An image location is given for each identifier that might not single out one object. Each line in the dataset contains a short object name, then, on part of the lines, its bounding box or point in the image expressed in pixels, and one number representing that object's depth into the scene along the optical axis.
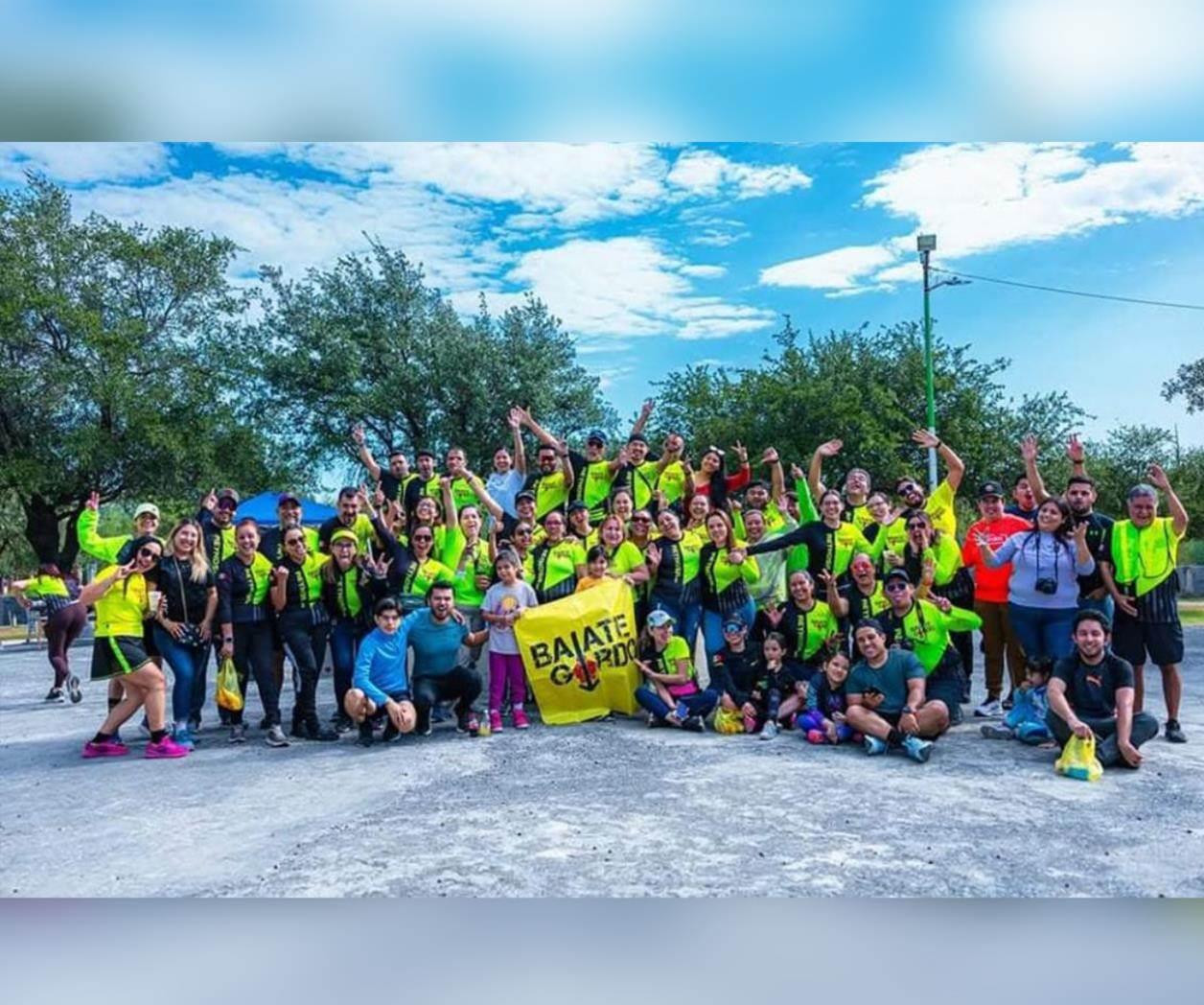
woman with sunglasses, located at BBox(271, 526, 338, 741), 6.30
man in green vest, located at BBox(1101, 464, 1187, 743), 5.90
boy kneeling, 6.07
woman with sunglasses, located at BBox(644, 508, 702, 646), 6.83
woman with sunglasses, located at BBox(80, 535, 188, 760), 5.92
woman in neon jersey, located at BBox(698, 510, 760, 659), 6.74
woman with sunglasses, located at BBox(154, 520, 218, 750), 6.22
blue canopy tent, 11.81
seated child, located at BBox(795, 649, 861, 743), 5.84
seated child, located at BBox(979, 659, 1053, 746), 5.75
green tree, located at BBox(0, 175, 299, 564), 16.62
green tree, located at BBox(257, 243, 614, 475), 16.25
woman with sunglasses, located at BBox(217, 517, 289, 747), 6.34
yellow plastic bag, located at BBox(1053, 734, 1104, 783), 5.07
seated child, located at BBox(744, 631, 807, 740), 6.19
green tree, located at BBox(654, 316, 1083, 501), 16.67
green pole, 14.05
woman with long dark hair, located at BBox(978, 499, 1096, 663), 6.09
